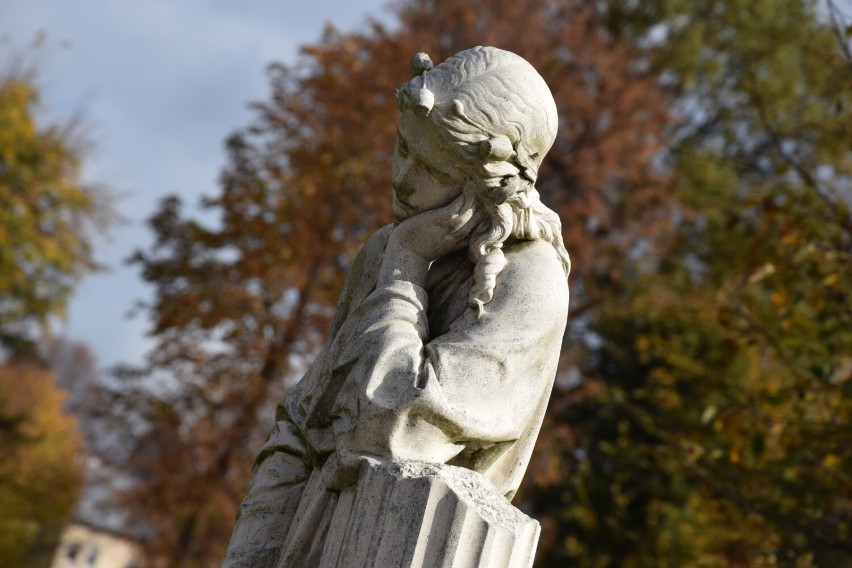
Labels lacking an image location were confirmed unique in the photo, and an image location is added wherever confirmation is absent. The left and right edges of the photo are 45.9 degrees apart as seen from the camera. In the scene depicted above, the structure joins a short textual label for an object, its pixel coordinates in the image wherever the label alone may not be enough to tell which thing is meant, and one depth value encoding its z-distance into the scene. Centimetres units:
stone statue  259
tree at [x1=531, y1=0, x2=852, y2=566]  644
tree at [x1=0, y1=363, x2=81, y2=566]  2588
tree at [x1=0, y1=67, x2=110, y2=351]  1744
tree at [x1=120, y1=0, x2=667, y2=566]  1329
